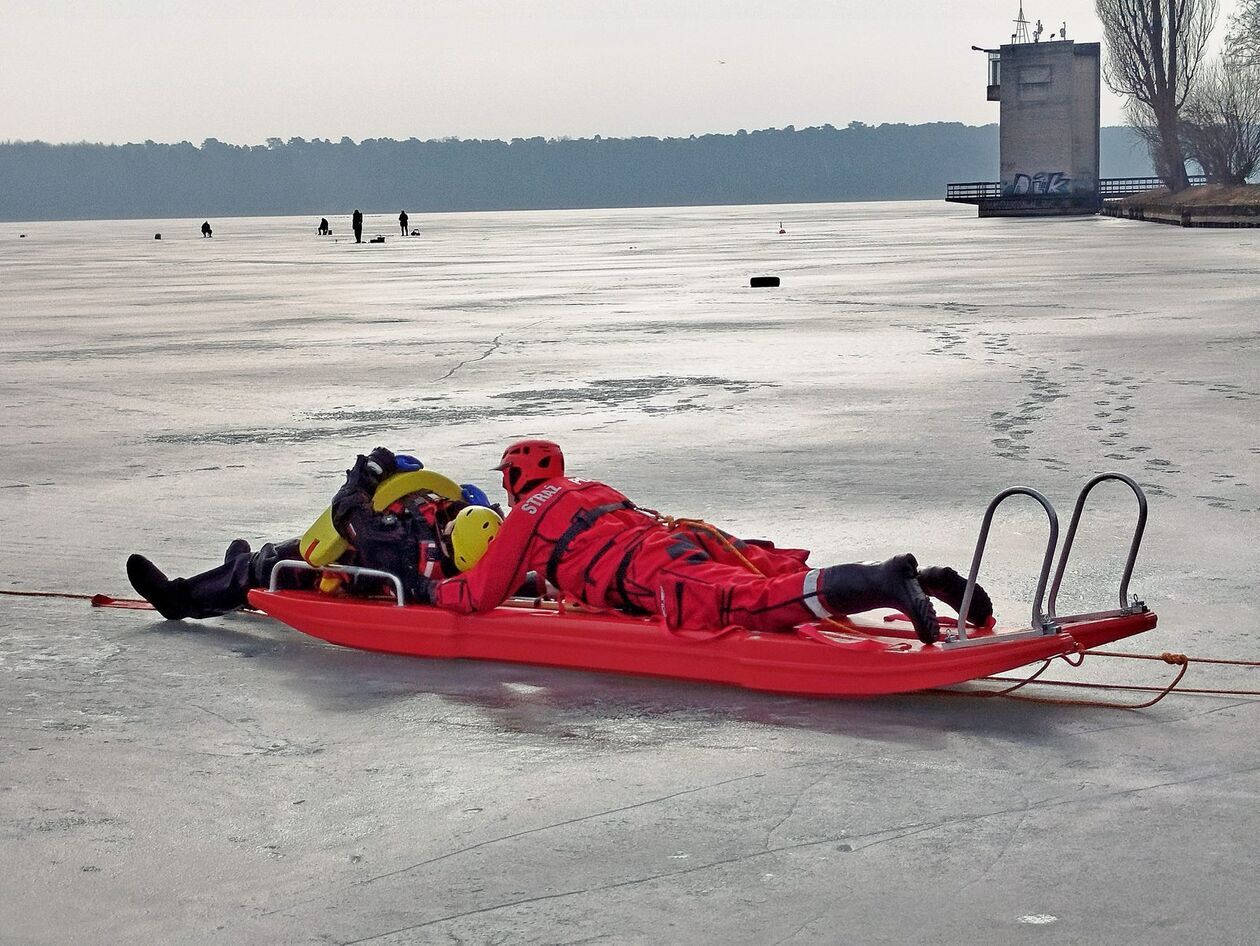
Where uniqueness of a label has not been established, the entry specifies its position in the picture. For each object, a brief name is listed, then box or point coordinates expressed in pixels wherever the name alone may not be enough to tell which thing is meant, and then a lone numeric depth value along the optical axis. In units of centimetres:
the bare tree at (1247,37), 7319
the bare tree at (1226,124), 7644
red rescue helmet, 565
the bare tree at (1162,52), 7725
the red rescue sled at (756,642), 488
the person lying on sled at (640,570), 518
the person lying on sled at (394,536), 596
